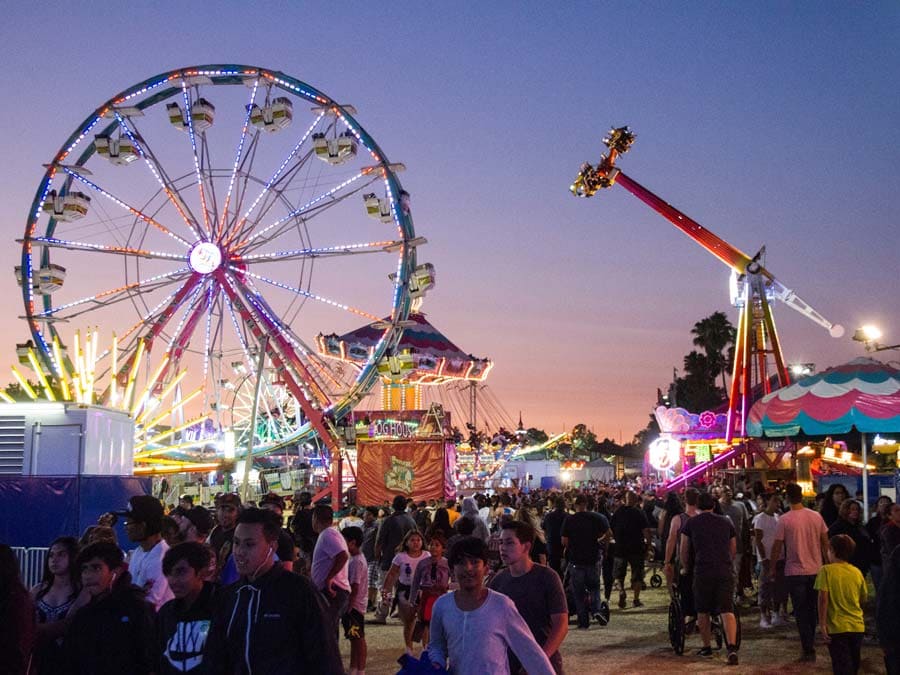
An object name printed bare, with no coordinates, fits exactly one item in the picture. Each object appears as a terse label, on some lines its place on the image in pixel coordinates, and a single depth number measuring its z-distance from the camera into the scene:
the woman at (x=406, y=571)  9.85
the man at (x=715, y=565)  9.41
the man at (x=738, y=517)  13.59
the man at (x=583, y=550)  12.41
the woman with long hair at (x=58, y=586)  4.96
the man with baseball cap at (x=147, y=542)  6.30
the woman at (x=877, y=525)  10.92
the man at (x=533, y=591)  5.18
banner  32.53
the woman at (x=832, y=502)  12.64
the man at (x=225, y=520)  8.24
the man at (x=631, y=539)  14.40
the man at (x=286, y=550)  6.80
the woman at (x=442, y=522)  11.31
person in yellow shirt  7.50
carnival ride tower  37.62
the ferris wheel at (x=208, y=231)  26.81
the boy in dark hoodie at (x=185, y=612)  4.03
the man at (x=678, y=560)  10.14
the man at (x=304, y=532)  10.48
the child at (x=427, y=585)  9.03
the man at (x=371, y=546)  14.32
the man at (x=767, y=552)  11.83
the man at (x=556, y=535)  13.70
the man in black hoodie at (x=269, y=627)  3.72
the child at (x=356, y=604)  8.69
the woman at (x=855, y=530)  10.40
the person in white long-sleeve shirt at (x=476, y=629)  4.18
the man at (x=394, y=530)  12.52
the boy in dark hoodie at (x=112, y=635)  4.25
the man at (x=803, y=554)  9.83
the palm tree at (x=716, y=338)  72.88
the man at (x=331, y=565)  8.01
